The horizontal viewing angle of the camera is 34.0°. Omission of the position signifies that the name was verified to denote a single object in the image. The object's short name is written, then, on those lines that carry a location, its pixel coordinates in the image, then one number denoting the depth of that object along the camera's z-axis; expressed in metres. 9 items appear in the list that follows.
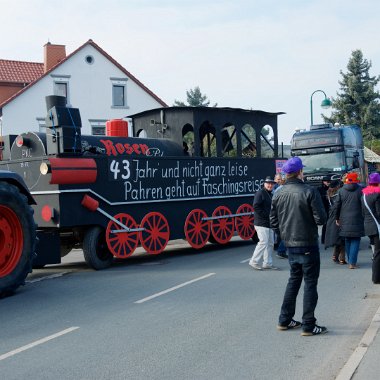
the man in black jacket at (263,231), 10.74
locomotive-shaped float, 10.73
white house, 35.62
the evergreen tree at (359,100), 52.34
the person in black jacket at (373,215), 9.02
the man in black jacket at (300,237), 6.16
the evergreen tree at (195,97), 87.62
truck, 22.58
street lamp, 29.23
